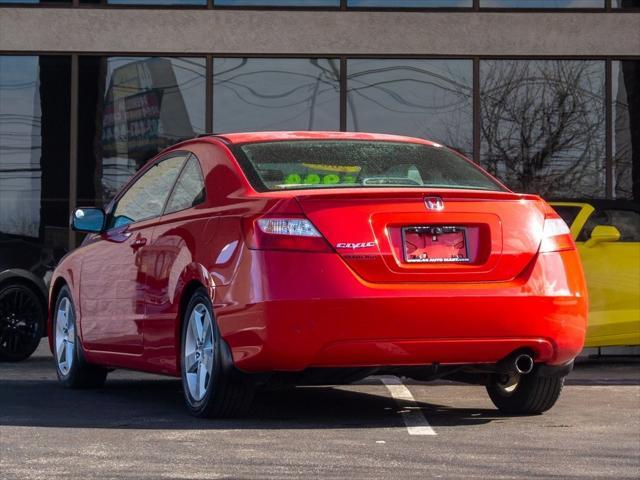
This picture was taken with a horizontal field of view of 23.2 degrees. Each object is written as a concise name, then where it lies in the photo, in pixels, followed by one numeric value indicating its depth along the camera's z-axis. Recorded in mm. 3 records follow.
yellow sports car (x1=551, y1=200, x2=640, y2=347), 12508
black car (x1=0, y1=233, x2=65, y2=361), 13266
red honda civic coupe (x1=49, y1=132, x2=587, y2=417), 7500
